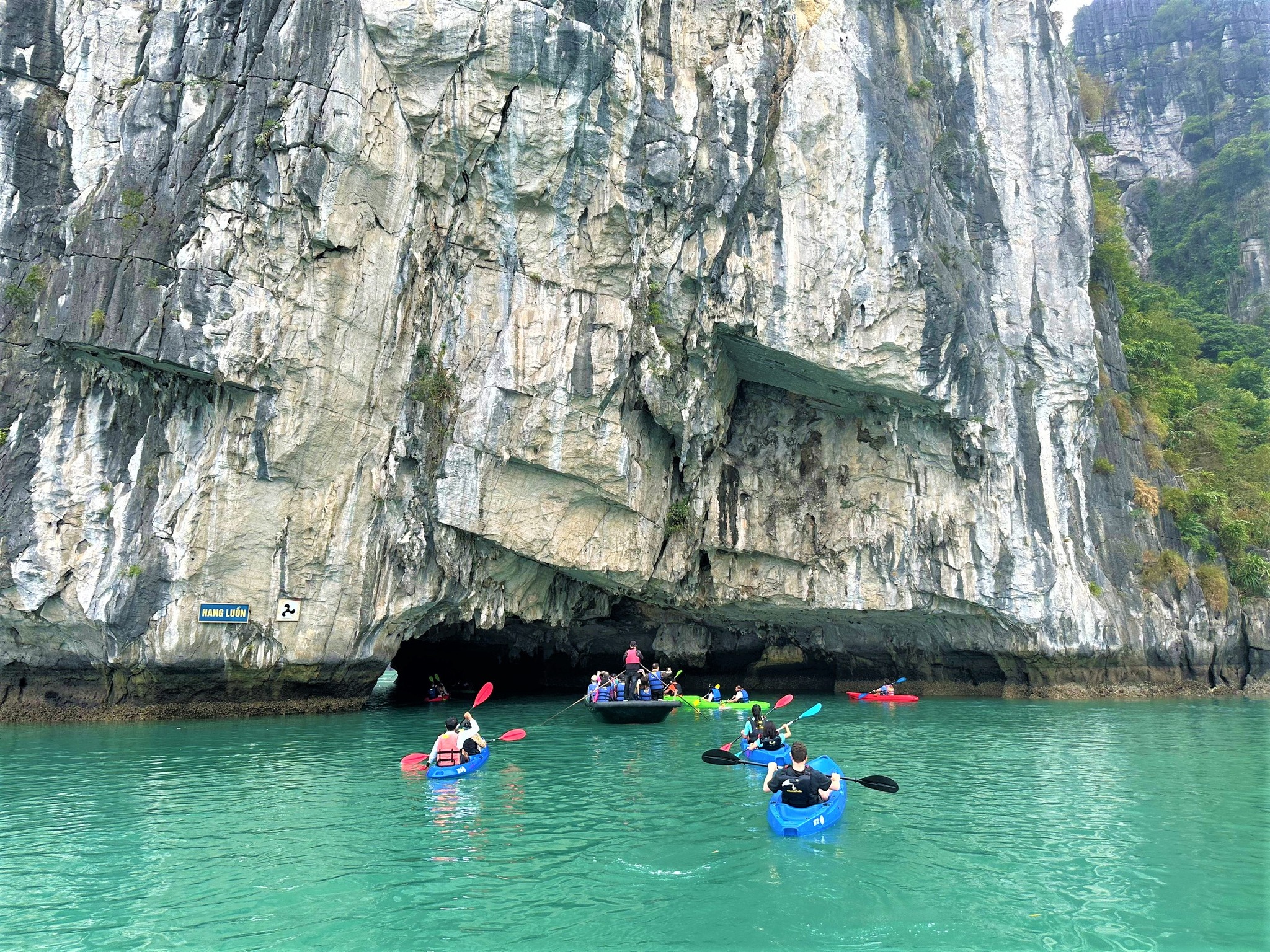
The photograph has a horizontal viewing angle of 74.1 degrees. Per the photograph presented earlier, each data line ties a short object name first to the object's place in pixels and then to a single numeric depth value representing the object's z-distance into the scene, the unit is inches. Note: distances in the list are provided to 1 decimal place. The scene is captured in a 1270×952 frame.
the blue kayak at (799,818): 378.6
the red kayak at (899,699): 1013.3
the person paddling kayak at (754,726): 581.9
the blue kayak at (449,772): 518.9
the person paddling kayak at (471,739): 553.0
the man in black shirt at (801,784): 384.8
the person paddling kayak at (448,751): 526.9
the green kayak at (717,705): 898.7
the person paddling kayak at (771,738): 546.3
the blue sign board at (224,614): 731.4
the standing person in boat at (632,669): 799.7
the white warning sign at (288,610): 759.7
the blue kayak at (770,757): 528.4
